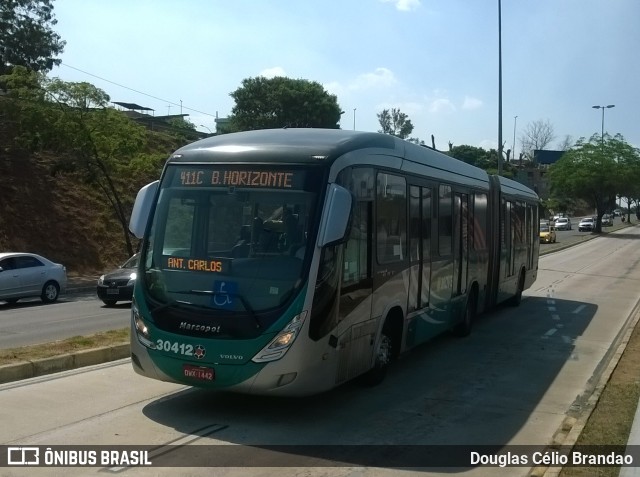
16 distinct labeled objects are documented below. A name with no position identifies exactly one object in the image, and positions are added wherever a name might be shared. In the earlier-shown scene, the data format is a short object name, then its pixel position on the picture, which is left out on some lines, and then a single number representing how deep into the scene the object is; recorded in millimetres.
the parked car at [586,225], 78625
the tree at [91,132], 29766
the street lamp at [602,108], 79812
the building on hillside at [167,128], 59000
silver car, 21109
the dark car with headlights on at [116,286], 20328
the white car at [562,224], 86438
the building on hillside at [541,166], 105312
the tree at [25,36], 39906
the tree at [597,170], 77375
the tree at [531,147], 142125
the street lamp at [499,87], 33469
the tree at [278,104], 71062
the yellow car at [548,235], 57281
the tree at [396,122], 140500
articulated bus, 7590
